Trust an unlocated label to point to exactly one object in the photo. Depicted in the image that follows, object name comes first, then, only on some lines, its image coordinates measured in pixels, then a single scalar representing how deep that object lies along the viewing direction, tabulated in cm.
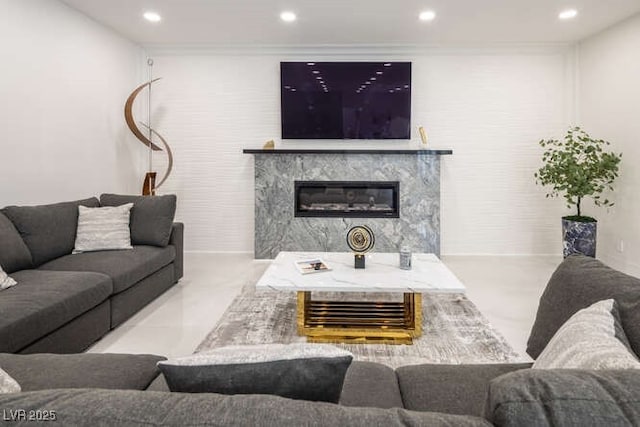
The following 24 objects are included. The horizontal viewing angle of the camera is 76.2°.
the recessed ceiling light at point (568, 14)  415
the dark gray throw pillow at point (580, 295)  123
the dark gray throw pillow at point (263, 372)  85
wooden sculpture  479
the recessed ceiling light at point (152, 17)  426
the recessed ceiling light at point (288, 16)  422
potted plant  449
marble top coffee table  263
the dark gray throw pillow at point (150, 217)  370
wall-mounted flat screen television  529
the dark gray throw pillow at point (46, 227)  299
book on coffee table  296
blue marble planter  456
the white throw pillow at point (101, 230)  339
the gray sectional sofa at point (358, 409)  63
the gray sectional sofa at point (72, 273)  216
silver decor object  305
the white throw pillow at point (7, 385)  89
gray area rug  252
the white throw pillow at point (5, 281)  239
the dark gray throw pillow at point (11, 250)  270
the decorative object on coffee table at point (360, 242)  305
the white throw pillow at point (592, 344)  89
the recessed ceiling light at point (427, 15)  417
